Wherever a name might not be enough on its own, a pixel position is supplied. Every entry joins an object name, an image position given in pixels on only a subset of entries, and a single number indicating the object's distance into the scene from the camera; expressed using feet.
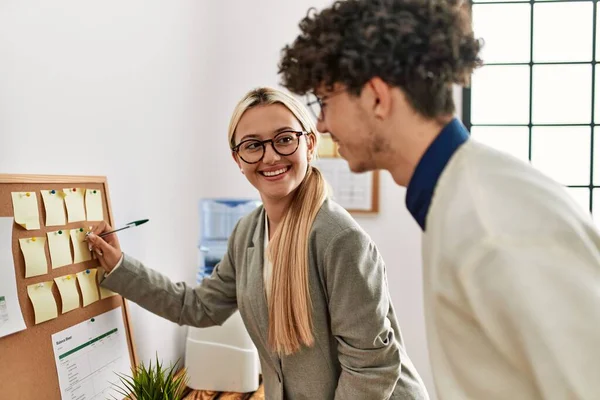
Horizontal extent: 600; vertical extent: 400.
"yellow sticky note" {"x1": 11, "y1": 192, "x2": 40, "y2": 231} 4.35
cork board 4.23
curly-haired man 2.39
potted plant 4.98
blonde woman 4.68
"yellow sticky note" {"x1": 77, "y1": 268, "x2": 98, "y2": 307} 5.05
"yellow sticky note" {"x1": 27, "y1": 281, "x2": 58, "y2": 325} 4.45
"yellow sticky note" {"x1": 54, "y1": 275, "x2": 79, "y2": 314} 4.76
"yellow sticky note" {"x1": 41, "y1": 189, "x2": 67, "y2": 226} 4.66
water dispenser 7.02
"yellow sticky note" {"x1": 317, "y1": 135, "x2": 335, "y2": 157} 9.91
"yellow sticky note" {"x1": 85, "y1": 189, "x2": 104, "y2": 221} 5.23
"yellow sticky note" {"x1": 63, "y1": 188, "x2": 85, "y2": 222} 4.93
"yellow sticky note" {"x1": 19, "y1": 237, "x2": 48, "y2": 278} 4.41
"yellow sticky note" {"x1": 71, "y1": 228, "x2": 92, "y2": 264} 4.99
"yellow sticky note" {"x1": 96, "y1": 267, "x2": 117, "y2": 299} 5.32
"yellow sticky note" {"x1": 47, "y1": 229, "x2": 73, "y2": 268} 4.70
